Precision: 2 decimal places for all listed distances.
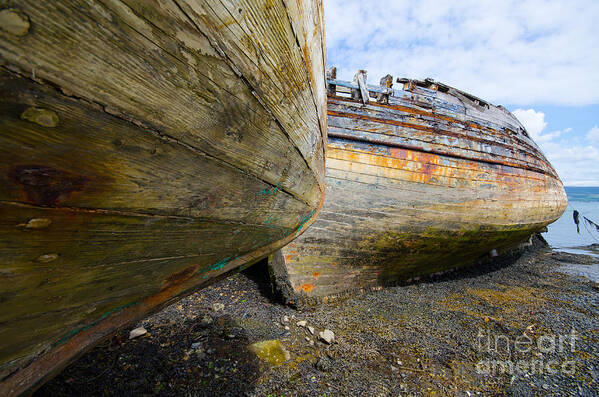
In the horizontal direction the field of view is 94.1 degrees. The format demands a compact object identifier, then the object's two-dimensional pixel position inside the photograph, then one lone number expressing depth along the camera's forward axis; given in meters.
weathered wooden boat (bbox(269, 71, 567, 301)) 3.42
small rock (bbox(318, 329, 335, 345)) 2.87
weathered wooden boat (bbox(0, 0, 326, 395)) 0.47
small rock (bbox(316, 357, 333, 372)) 2.48
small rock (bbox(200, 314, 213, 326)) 3.10
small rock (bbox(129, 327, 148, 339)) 2.76
